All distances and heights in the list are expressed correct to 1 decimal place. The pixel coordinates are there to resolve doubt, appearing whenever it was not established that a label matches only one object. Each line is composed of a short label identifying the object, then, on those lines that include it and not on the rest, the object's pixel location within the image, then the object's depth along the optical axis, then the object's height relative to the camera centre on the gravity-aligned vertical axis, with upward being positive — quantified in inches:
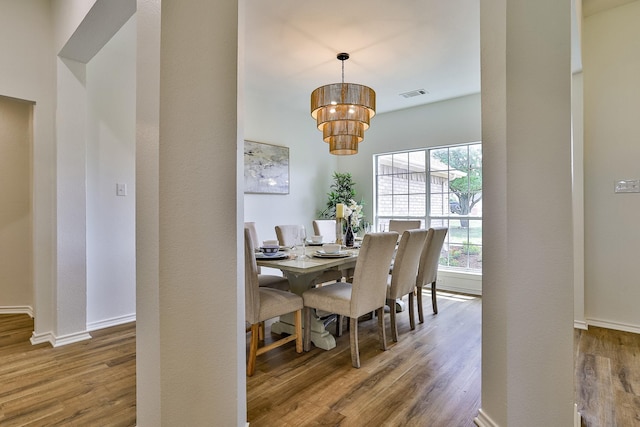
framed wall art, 172.1 +26.6
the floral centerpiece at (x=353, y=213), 120.2 +0.5
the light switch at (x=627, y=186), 112.0 +9.6
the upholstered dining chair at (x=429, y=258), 122.6 -17.6
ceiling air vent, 170.4 +66.2
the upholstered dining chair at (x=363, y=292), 88.2 -23.6
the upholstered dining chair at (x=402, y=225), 154.6 -5.4
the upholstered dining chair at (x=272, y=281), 117.6 -24.9
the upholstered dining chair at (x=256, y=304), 83.0 -25.0
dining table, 88.1 -14.7
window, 181.3 +12.8
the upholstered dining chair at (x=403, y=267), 105.8 -18.1
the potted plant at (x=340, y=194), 210.5 +13.6
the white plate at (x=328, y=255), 100.7 -12.9
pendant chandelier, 112.8 +38.0
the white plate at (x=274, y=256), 97.4 -13.0
